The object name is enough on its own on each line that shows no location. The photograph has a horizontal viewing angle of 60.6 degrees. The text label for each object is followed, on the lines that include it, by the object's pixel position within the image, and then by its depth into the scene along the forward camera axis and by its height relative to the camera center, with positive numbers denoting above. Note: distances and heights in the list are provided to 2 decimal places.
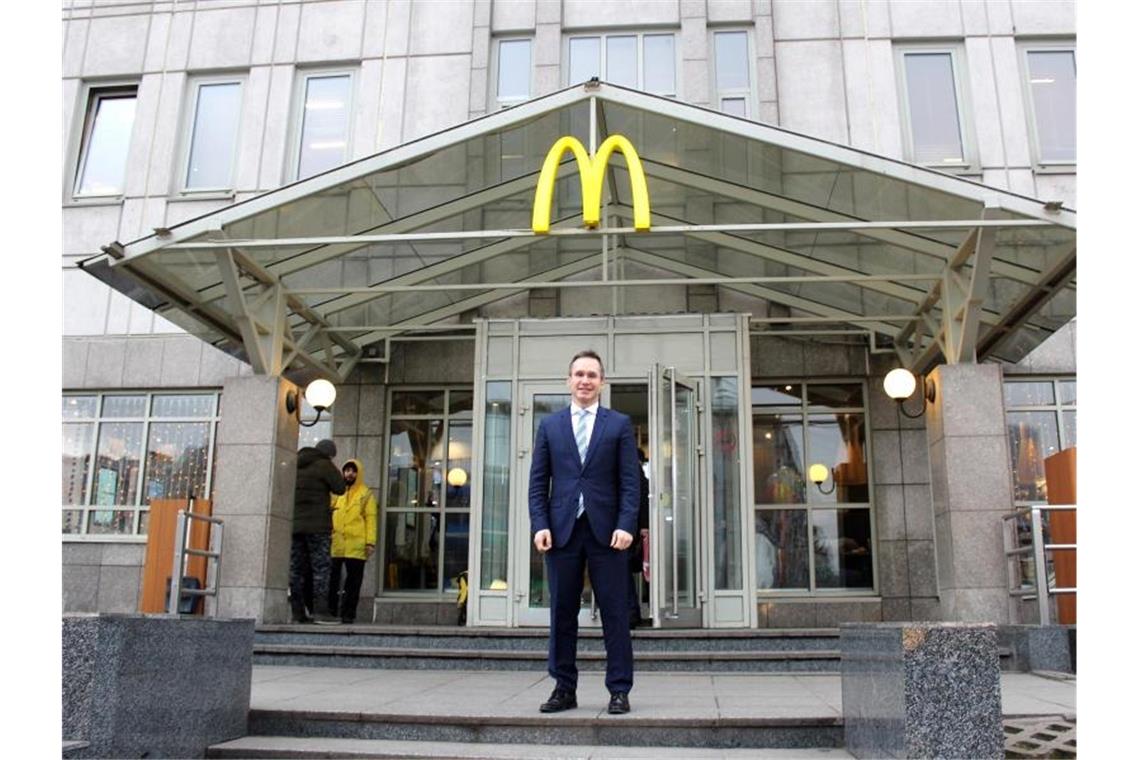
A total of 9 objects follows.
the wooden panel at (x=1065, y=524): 9.38 +0.47
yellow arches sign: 8.12 +3.22
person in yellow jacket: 11.14 +0.32
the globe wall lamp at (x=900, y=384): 11.21 +2.12
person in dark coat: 10.79 +0.38
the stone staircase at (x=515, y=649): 8.10 -0.72
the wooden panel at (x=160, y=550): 11.32 +0.14
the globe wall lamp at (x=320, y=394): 11.59 +1.99
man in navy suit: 5.52 +0.26
